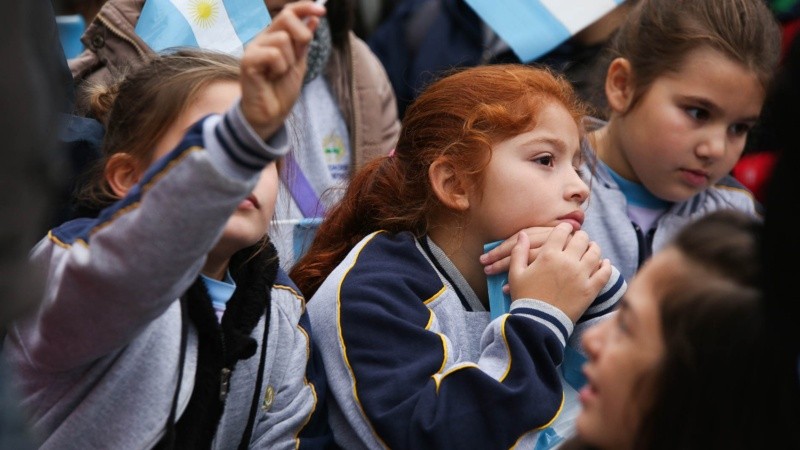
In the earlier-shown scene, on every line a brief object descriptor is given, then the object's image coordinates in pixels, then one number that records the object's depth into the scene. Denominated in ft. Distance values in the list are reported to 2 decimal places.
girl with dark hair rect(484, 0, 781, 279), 11.06
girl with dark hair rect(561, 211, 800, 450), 8.53
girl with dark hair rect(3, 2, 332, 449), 8.75
